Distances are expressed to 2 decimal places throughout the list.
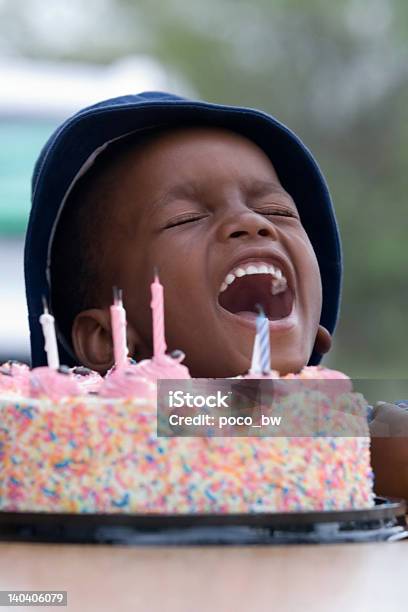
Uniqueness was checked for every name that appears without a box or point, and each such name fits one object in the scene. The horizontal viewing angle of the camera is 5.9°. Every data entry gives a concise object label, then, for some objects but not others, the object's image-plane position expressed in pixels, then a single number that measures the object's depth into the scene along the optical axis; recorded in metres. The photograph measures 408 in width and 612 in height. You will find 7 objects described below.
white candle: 2.60
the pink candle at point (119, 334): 2.60
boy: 2.76
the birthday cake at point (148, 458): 2.52
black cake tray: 2.49
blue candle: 2.57
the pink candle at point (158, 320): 2.59
